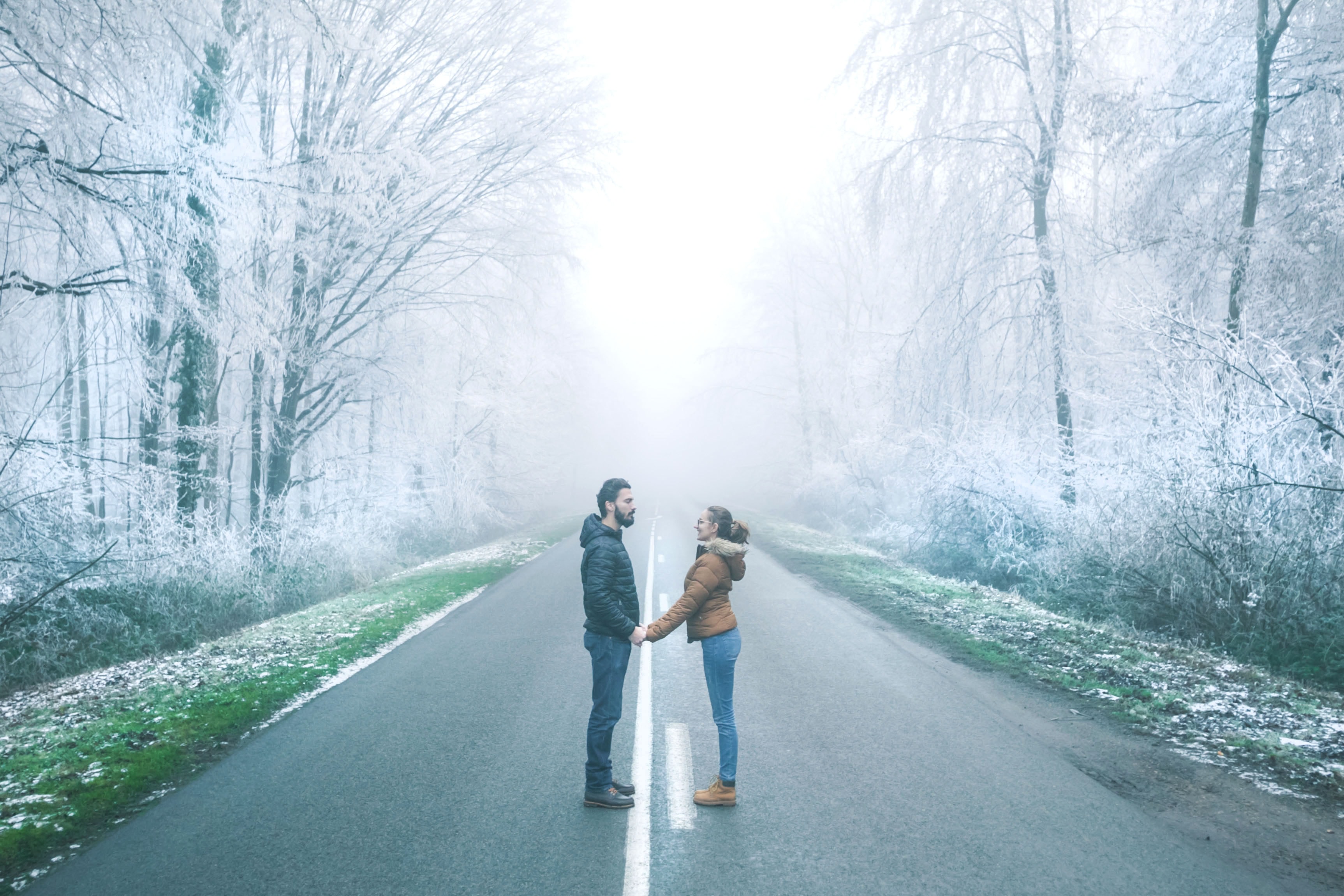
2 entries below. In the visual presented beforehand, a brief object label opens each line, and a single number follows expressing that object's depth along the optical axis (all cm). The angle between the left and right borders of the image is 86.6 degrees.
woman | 476
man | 458
